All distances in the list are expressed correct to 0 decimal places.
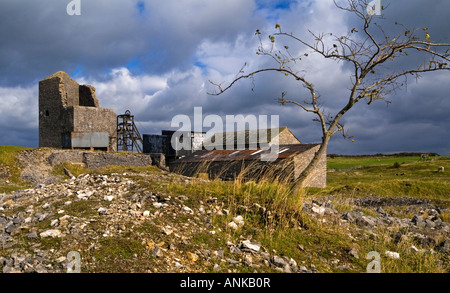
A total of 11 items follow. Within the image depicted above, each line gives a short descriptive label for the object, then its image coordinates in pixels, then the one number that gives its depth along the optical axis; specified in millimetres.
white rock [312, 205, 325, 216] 8778
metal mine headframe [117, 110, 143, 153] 37562
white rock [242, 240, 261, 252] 6138
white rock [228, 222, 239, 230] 6898
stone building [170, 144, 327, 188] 25500
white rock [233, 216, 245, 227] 7102
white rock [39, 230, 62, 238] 5855
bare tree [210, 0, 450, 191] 9703
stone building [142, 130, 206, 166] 38906
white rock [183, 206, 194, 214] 7273
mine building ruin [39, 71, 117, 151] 32938
